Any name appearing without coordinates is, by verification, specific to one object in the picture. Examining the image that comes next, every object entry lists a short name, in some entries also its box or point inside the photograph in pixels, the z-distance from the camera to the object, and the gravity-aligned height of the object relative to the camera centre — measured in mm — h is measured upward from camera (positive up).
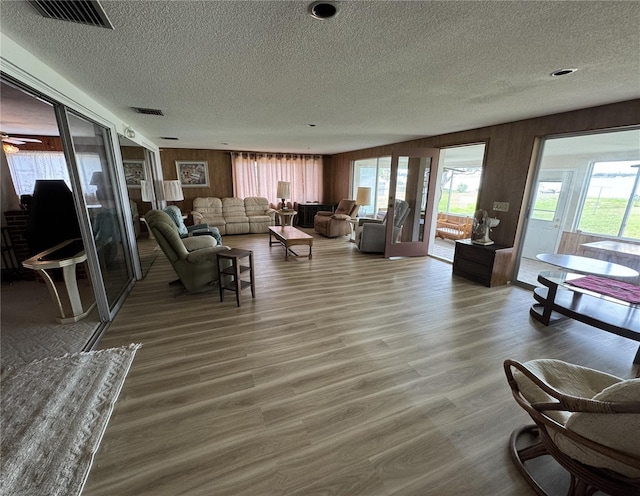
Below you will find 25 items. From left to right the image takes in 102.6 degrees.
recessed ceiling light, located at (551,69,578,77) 1892 +848
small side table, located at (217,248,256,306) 2945 -1018
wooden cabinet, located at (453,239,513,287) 3582 -1077
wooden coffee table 4540 -927
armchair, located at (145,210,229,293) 2967 -844
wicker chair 900 -976
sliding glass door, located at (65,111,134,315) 2350 -221
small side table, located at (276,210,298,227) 5977 -648
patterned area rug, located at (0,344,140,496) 1235 -1373
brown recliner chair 6613 -892
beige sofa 6730 -788
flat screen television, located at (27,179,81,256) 3127 -438
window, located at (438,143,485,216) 6863 +99
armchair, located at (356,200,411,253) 4984 -878
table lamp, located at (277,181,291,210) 6066 -122
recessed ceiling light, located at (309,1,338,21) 1213 +835
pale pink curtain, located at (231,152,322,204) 7520 +308
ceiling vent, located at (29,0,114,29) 1203 +825
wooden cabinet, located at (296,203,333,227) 7965 -762
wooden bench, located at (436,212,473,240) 6680 -1060
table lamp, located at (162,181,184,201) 5193 -130
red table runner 2213 -917
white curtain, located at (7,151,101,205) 4820 +287
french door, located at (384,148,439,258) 4730 -291
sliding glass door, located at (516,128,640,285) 3004 -117
